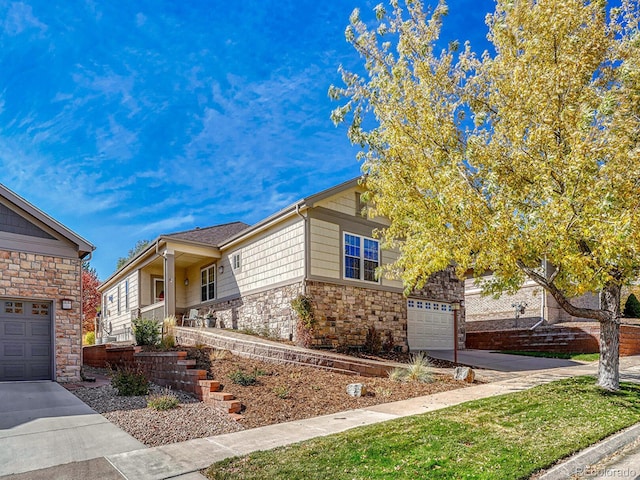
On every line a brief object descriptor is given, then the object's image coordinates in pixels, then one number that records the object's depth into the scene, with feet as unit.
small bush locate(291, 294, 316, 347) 44.75
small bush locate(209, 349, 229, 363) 36.22
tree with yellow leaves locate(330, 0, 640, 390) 25.12
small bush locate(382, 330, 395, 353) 51.78
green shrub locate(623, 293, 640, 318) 73.20
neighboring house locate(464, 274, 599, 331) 73.67
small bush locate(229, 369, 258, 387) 30.58
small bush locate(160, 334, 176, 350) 41.22
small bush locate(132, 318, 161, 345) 43.19
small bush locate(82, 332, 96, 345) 74.56
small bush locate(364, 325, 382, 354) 49.60
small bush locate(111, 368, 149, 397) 30.63
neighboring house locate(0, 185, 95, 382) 37.99
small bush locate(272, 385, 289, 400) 28.45
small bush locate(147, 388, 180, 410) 26.55
